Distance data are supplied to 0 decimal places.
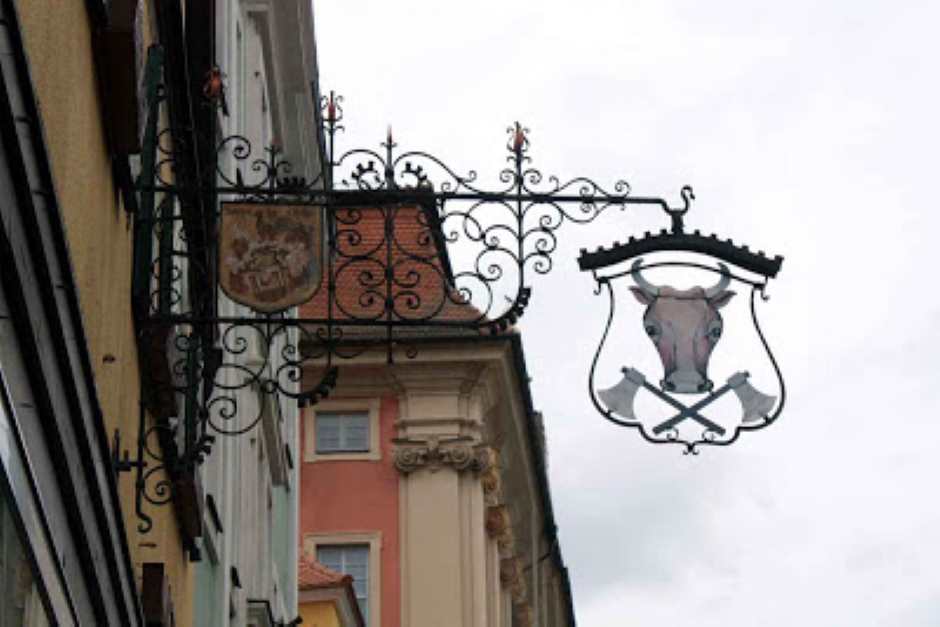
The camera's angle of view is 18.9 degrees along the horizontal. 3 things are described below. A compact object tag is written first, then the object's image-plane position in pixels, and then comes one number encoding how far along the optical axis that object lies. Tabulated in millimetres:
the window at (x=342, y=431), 41500
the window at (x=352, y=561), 40594
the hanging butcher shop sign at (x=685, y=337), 11430
